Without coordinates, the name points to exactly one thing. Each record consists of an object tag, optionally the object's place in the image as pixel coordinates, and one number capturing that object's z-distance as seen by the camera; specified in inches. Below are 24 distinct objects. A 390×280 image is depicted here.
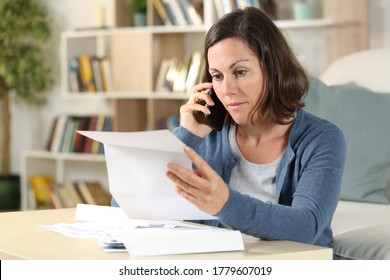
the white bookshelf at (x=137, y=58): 245.6
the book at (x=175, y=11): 254.0
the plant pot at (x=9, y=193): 305.6
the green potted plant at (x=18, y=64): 296.1
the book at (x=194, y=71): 250.4
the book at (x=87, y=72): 281.8
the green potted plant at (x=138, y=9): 267.6
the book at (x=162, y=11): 257.6
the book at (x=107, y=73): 278.9
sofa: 147.7
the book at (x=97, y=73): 280.5
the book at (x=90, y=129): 284.2
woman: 98.7
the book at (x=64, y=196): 285.2
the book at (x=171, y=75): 257.4
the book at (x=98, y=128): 281.6
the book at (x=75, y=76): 285.4
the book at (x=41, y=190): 293.8
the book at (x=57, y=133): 294.2
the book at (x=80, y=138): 287.7
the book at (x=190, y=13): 249.9
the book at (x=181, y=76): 254.4
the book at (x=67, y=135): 291.3
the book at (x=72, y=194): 283.6
